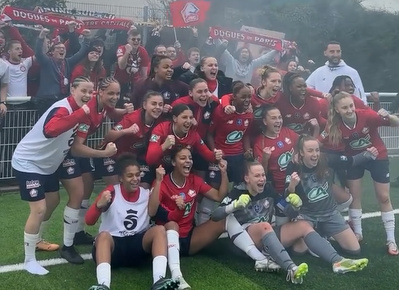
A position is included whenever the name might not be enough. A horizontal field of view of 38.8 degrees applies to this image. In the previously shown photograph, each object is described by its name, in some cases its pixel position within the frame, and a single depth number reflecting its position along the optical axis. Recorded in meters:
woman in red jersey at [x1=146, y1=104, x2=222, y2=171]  4.46
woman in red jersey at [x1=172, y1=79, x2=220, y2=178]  4.82
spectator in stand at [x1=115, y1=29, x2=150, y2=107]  6.45
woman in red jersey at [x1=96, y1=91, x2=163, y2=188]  4.60
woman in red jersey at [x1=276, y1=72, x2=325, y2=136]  5.19
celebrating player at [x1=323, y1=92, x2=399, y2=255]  4.98
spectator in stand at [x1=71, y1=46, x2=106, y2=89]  6.55
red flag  7.44
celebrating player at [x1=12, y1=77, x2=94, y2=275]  4.14
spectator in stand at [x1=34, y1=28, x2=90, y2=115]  6.73
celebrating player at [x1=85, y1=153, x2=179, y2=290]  4.02
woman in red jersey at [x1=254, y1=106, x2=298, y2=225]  4.88
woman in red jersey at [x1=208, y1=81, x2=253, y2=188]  4.92
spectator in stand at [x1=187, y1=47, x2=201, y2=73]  7.22
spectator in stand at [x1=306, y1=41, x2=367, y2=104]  6.29
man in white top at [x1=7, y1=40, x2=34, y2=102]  6.68
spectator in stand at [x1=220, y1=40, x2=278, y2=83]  7.41
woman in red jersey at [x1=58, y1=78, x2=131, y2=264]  4.32
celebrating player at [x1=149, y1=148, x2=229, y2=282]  4.38
